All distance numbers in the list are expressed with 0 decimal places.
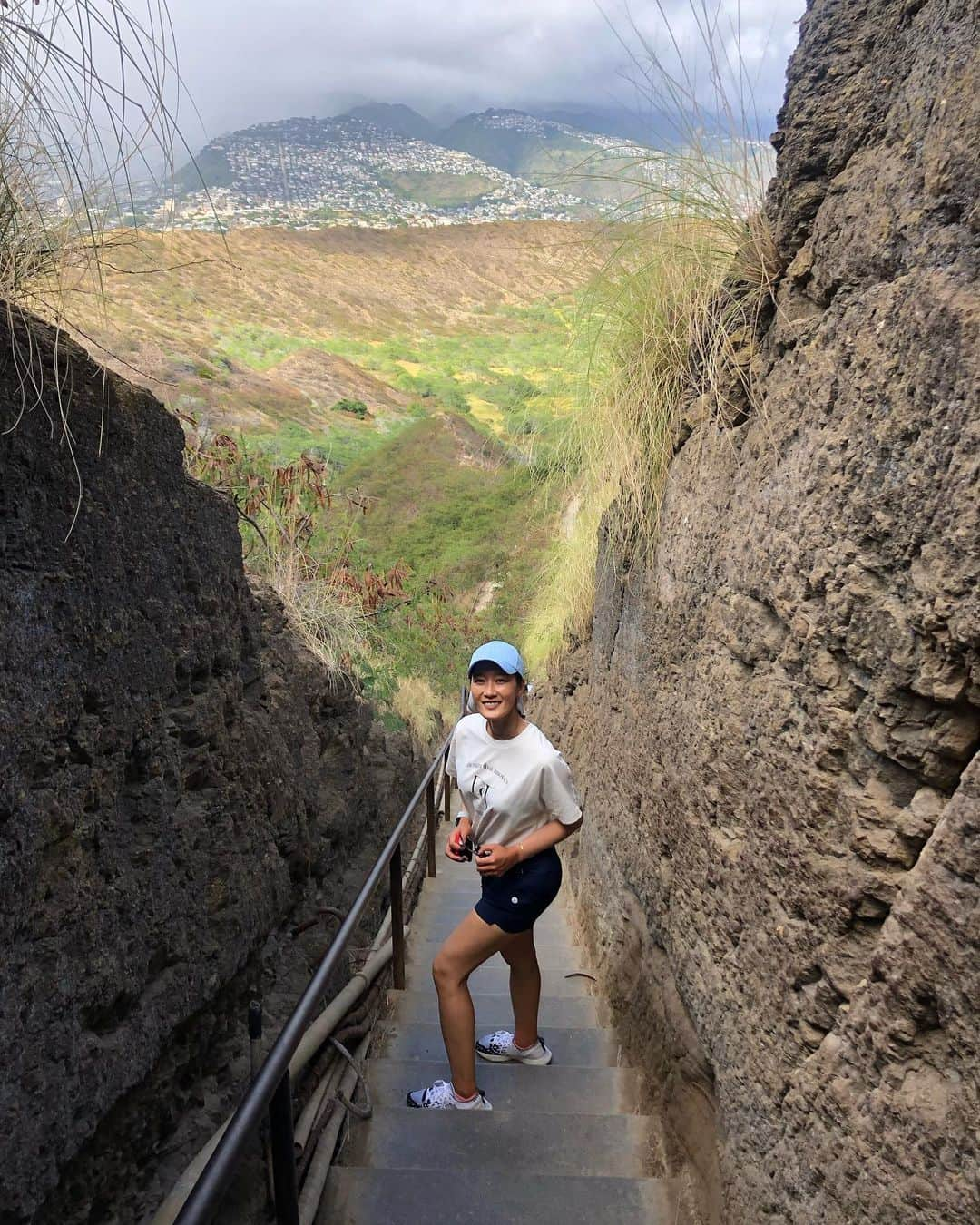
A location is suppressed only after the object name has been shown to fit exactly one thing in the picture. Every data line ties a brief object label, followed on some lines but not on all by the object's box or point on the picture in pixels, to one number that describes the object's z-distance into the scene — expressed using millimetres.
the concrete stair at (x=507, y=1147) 2406
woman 2764
